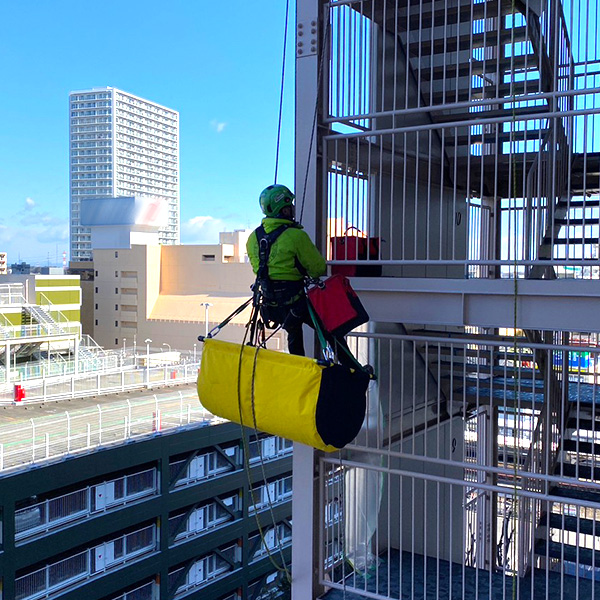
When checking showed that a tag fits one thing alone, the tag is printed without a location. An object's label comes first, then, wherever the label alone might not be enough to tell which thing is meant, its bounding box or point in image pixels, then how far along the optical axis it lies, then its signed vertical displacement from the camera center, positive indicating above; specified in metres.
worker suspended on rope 3.39 +0.10
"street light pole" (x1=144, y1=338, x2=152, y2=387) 19.30 -2.70
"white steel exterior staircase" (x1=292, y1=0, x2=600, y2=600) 3.63 -0.03
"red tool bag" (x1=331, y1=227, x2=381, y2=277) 4.08 +0.19
